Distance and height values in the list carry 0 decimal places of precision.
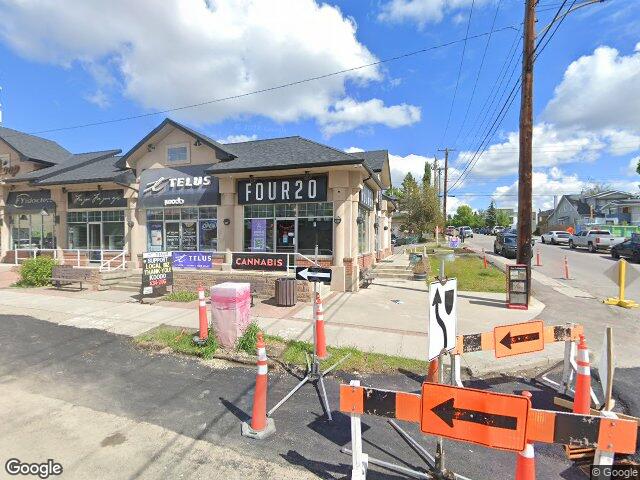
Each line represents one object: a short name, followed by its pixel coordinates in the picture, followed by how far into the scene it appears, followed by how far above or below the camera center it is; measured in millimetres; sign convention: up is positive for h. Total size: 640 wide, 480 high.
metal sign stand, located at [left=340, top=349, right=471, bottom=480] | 3092 -2315
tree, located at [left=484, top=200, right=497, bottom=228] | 109525 +4030
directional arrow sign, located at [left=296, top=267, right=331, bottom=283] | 5845 -798
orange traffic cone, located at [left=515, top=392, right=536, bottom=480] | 2449 -1737
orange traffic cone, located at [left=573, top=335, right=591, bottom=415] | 3927 -1875
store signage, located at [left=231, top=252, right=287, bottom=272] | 12984 -1285
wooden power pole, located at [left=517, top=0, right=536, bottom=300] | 10461 +3063
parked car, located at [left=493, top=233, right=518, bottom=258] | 25797 -1318
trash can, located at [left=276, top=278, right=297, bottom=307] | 10359 -1989
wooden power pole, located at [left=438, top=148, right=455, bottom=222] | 41719 +5607
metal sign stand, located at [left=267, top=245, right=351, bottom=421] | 4441 -2339
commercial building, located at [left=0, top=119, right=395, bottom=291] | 13289 +1311
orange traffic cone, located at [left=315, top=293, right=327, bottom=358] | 5828 -1863
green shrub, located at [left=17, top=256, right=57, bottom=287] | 13797 -1812
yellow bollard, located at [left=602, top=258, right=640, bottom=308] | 8489 -2289
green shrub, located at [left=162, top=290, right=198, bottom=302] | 11234 -2307
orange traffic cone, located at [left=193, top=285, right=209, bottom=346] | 6792 -2008
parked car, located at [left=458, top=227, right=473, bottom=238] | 64637 -761
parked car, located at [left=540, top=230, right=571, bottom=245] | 37700 -982
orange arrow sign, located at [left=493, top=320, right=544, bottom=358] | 4895 -1628
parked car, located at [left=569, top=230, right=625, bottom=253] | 28016 -941
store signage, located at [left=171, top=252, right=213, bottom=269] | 13531 -1248
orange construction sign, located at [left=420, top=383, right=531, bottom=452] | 2477 -1456
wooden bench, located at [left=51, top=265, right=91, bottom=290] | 13273 -1826
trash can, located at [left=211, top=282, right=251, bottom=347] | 6598 -1655
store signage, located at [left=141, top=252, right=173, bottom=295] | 11086 -1501
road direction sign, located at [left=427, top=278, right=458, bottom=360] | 3427 -934
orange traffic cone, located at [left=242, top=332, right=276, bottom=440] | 3893 -2063
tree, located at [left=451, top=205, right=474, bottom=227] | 121250 +4486
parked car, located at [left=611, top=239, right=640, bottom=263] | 22344 -1486
